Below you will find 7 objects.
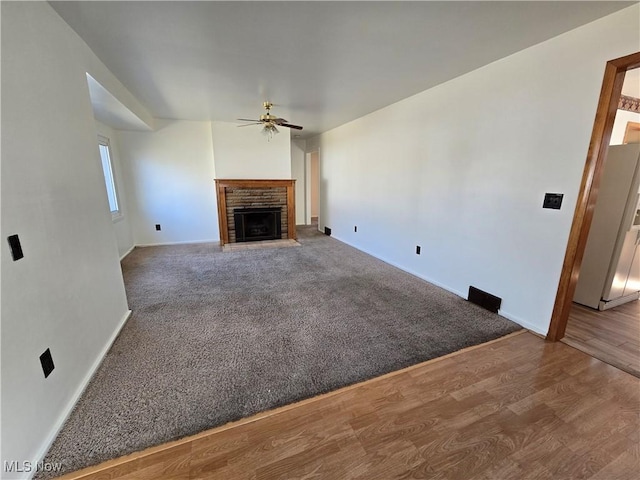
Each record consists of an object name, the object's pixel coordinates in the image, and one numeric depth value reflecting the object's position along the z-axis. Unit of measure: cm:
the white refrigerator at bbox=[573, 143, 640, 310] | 256
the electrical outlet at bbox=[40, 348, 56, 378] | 136
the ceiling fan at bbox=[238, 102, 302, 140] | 350
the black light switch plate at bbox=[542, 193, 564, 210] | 212
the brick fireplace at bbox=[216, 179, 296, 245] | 516
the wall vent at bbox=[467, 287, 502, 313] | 266
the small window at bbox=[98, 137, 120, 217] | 429
